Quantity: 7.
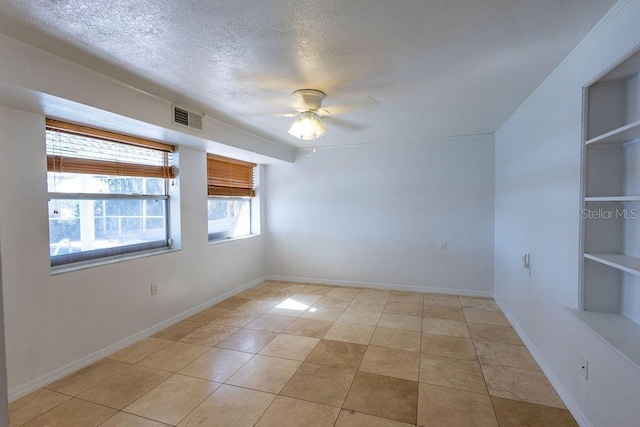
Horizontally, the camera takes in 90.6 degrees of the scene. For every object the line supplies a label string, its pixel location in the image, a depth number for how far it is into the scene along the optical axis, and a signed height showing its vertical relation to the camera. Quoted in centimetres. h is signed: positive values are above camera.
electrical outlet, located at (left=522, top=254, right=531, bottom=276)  282 -55
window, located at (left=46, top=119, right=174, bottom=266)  255 +12
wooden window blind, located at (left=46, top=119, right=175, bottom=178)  253 +49
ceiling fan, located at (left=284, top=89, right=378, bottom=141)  257 +84
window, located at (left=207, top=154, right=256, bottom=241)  428 +12
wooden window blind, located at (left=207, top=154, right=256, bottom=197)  420 +40
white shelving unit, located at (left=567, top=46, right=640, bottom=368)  171 -4
